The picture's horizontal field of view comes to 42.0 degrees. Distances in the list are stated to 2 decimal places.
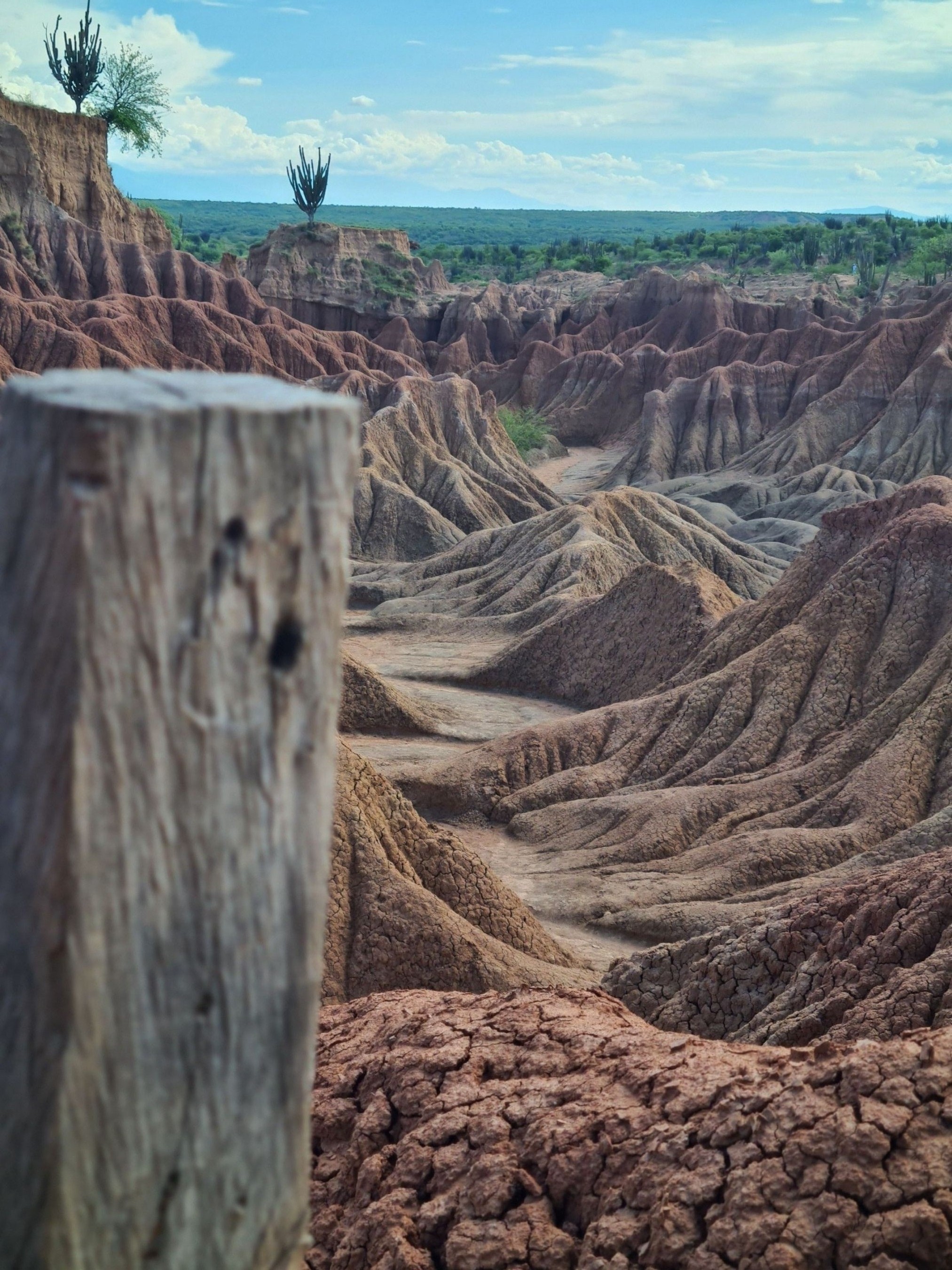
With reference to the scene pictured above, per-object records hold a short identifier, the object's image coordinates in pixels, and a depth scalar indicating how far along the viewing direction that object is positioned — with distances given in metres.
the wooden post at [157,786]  1.28
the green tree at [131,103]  57.06
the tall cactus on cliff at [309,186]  68.81
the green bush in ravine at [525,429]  49.62
